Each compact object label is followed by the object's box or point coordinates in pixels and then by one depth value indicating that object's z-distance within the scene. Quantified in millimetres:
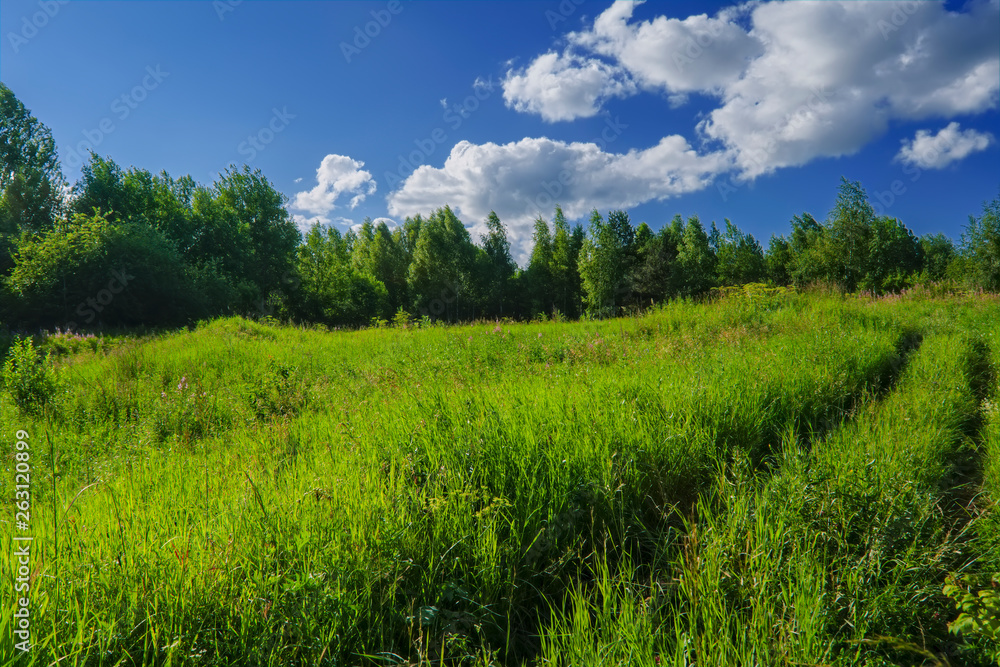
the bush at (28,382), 5383
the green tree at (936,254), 46778
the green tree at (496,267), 45625
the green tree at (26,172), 24766
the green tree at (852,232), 32469
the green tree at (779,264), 49406
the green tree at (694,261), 41875
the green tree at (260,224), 35125
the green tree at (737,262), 45288
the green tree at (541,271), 46781
